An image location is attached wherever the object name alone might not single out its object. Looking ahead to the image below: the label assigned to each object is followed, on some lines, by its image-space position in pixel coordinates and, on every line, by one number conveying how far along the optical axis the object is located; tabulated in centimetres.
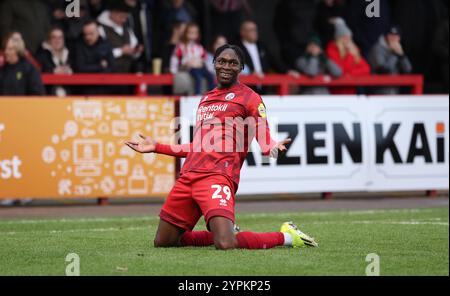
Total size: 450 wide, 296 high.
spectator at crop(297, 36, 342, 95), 1939
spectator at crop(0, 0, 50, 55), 1880
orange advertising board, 1667
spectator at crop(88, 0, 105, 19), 1931
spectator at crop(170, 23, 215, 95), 1852
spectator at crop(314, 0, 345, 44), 2130
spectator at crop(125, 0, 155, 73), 1939
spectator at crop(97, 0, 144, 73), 1873
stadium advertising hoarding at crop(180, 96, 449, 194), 1773
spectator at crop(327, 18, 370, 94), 1983
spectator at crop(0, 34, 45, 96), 1708
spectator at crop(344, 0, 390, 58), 2119
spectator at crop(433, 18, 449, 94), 2067
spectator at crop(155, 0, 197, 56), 1975
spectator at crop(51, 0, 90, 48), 1839
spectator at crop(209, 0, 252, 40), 2064
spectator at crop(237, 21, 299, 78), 1930
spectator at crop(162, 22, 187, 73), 1908
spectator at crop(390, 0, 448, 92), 2186
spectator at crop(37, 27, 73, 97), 1800
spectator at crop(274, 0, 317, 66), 2062
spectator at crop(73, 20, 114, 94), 1805
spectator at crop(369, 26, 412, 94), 2041
